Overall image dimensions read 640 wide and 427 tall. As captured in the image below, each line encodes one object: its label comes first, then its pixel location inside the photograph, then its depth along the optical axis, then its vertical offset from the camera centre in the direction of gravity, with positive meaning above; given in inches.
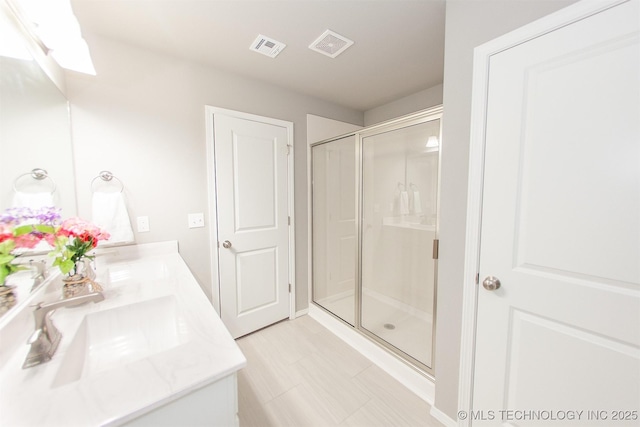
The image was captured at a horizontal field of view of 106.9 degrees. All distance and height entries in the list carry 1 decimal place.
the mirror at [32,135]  34.2 +11.0
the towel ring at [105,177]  60.1 +5.4
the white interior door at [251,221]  79.6 -8.5
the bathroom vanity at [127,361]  20.3 -17.6
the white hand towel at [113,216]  58.6 -4.5
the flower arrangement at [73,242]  38.0 -7.6
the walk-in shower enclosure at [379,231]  79.6 -13.2
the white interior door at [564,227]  31.8 -4.5
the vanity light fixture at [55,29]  36.4 +28.6
